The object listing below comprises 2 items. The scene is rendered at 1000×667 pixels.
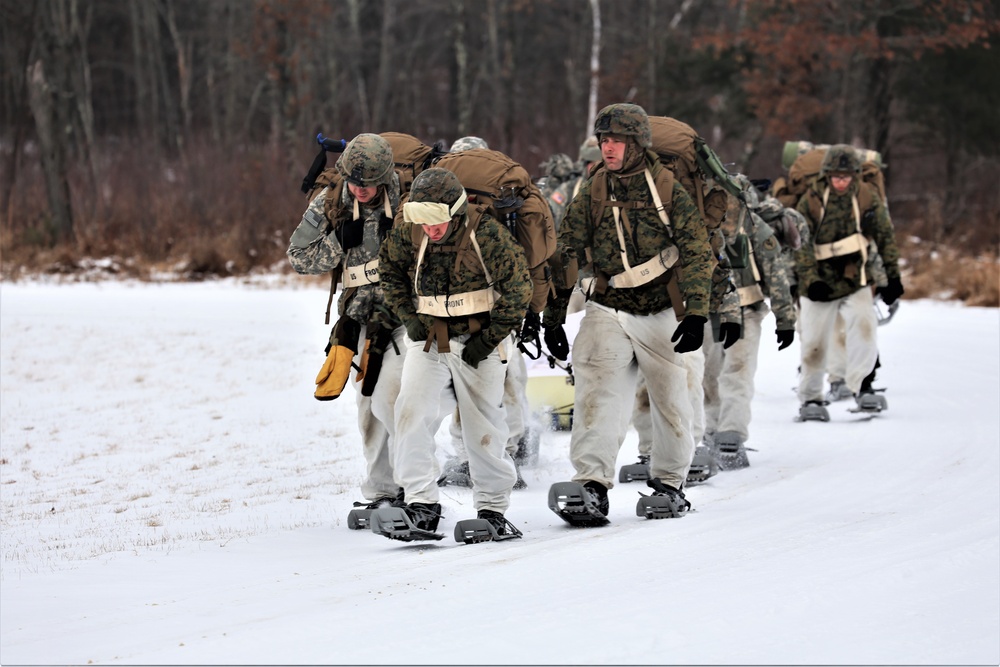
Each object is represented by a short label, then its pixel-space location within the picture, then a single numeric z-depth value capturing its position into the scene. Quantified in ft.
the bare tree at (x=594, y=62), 223.92
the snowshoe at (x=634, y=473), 61.41
